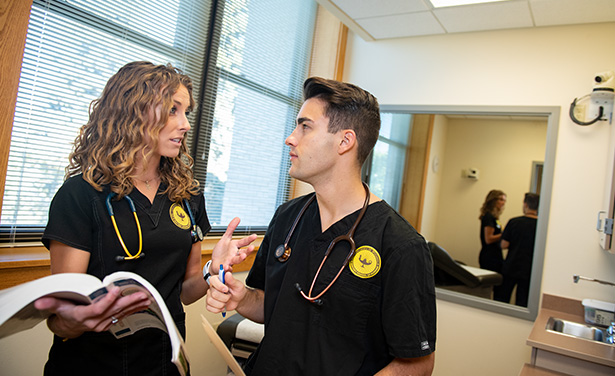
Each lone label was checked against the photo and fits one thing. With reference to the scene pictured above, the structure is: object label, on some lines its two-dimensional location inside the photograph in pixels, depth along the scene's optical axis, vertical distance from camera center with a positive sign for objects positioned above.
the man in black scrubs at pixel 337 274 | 1.12 -0.21
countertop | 1.83 -0.55
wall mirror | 2.95 +0.35
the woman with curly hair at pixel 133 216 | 1.16 -0.13
